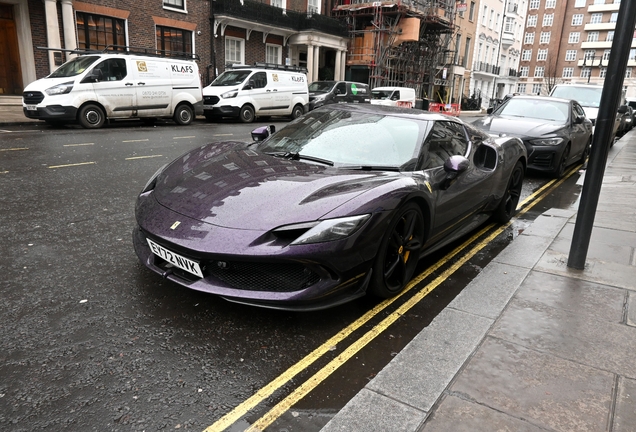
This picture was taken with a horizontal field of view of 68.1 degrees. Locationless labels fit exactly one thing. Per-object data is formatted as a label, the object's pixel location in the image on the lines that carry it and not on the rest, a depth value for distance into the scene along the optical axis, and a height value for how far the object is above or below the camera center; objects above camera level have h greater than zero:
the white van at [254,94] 17.38 -0.50
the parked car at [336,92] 20.95 -0.37
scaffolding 33.94 +3.67
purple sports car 2.82 -0.82
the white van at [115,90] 12.61 -0.47
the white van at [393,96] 22.84 -0.45
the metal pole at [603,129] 3.65 -0.25
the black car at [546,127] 8.62 -0.63
